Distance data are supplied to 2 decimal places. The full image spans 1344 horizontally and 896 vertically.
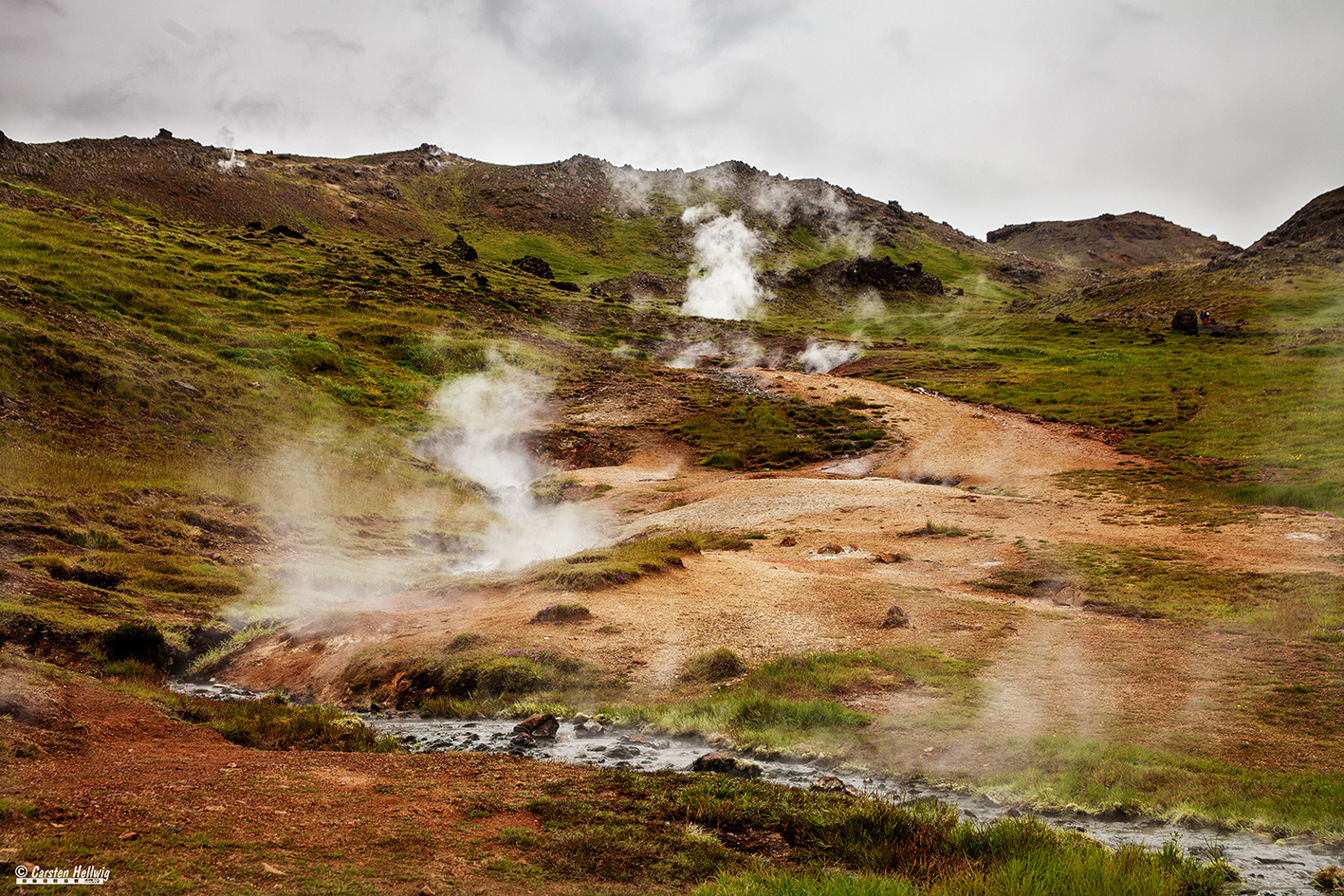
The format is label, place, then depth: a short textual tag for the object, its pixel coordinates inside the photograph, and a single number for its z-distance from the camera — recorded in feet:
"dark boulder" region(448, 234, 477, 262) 350.02
